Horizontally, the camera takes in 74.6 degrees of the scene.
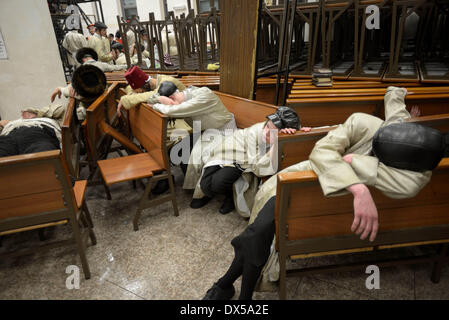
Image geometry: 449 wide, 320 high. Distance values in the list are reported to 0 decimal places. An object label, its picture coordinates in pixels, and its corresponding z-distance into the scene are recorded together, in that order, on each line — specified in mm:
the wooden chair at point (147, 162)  2314
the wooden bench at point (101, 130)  2689
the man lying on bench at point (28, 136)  2408
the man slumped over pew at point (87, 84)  2988
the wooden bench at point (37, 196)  1569
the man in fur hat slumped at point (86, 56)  3915
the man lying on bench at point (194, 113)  2627
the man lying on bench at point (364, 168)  1104
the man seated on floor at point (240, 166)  2135
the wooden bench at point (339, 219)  1281
